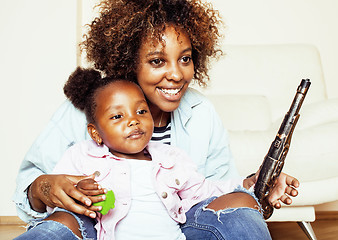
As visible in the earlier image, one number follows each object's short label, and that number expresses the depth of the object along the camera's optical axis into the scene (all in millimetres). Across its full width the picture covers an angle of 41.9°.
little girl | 1132
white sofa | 2107
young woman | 1305
